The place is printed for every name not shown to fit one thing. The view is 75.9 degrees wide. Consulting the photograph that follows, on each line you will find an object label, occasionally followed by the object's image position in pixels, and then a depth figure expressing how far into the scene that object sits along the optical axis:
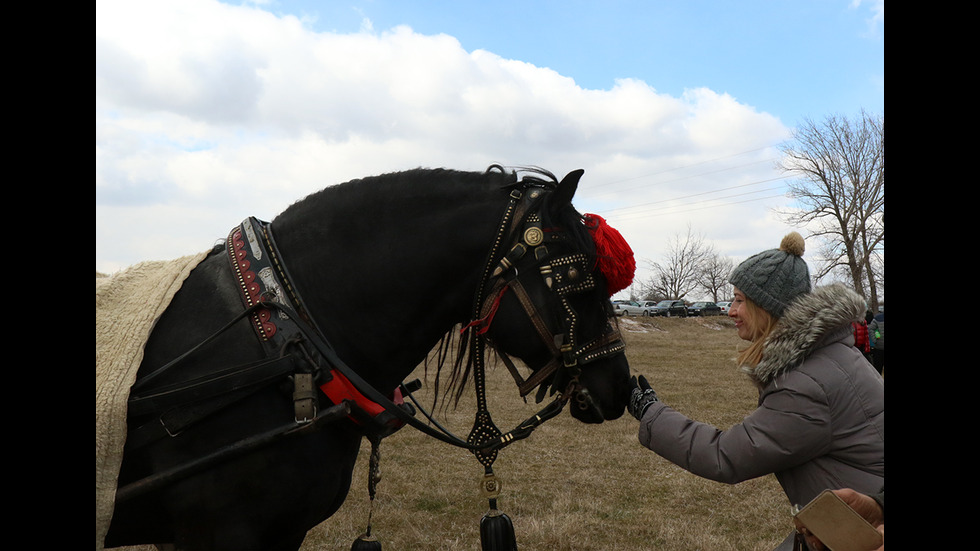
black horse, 1.96
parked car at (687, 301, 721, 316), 43.09
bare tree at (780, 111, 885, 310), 34.72
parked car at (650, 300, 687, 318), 41.44
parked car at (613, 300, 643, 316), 42.78
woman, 1.96
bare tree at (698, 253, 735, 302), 62.34
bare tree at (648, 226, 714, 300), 61.12
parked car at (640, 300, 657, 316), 41.91
